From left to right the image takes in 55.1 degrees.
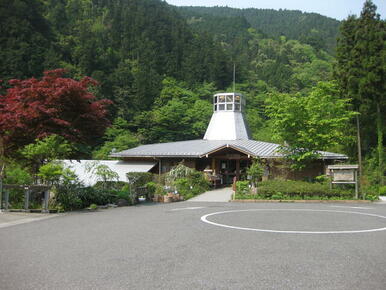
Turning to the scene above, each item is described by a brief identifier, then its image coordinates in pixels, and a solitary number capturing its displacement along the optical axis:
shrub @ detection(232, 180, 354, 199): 15.23
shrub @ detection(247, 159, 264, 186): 17.66
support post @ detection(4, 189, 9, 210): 10.27
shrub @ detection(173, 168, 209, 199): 17.78
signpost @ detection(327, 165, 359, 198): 15.12
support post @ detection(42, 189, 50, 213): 10.27
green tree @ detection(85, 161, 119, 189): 13.88
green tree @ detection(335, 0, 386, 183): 22.77
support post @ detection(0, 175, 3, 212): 10.24
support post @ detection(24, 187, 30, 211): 10.23
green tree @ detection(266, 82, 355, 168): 17.73
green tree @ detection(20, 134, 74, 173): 10.73
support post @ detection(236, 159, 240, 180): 24.08
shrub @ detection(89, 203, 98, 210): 11.75
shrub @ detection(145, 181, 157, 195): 15.94
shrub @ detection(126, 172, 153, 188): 14.73
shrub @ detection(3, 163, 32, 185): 11.05
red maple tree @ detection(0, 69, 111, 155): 11.15
